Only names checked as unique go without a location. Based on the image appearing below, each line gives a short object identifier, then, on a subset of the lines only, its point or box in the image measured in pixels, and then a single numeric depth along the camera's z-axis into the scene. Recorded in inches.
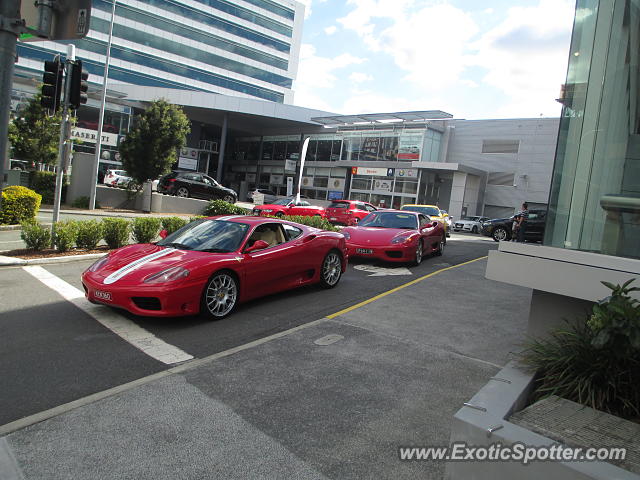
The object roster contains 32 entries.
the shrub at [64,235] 371.2
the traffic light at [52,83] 347.8
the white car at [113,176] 1287.2
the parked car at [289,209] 783.8
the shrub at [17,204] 490.6
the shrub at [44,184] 751.1
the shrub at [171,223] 454.0
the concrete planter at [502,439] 87.4
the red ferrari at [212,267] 215.8
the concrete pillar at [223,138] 1836.9
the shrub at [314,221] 559.4
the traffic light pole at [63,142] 366.7
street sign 185.3
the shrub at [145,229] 430.6
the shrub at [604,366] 115.4
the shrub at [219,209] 644.7
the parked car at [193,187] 927.7
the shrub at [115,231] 409.4
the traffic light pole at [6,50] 163.6
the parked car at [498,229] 1029.8
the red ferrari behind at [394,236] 418.3
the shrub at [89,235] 389.7
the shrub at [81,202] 768.3
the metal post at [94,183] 761.0
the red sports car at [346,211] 911.0
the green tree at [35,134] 892.0
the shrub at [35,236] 362.9
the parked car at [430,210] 955.3
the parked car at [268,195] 1677.8
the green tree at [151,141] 836.6
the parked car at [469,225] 1315.2
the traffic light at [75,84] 365.4
